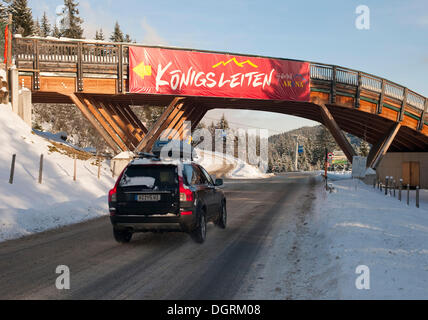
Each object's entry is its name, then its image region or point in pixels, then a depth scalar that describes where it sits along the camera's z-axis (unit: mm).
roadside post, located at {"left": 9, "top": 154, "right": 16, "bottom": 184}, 13965
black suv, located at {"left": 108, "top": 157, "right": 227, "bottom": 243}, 8141
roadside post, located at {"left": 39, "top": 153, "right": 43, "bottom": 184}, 15366
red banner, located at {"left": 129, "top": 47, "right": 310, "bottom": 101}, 25547
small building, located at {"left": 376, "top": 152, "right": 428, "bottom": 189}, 37812
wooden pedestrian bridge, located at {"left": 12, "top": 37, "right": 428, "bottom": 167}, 24266
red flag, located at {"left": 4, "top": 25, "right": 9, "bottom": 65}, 22500
